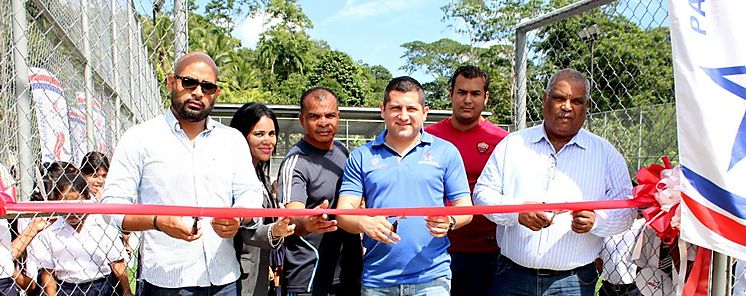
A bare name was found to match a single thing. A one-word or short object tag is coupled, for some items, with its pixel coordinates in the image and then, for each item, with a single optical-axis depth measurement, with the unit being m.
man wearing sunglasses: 2.37
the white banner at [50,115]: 3.45
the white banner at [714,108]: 1.92
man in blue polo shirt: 2.67
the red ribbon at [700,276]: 2.12
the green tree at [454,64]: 27.87
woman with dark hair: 2.46
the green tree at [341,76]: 32.16
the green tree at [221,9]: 37.72
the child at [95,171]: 4.20
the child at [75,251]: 3.70
